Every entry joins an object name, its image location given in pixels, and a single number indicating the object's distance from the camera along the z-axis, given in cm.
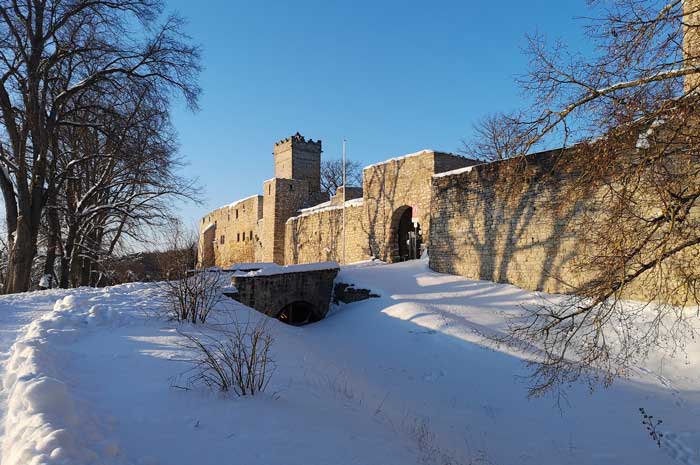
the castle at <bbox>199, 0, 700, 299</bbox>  1160
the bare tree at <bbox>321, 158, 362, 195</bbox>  4959
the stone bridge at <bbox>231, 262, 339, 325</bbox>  1291
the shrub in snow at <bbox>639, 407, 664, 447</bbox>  595
